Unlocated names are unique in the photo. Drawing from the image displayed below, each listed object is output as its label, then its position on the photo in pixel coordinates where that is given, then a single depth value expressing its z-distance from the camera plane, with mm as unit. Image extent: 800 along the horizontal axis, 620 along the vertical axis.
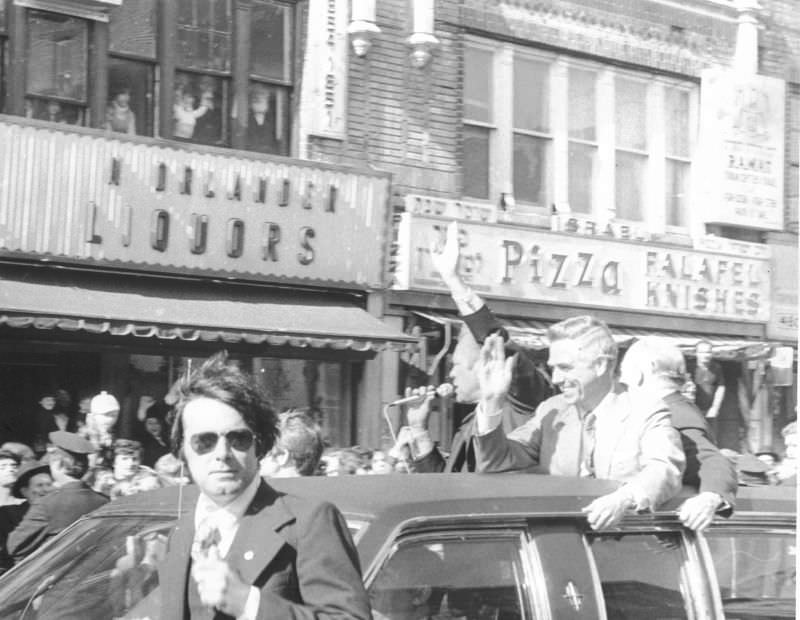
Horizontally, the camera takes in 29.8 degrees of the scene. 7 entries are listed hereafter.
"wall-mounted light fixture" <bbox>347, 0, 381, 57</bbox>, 13242
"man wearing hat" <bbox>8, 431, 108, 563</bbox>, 6324
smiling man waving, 4195
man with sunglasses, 2711
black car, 3514
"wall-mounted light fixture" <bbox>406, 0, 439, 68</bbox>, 13680
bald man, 4238
